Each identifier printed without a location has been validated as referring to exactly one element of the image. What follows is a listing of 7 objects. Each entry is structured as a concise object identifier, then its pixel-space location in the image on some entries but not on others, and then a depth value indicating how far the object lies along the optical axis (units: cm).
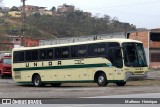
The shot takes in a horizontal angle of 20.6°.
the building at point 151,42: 7431
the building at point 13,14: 14977
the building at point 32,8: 18190
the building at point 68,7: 10335
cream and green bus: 2819
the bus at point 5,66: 4453
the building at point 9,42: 9878
